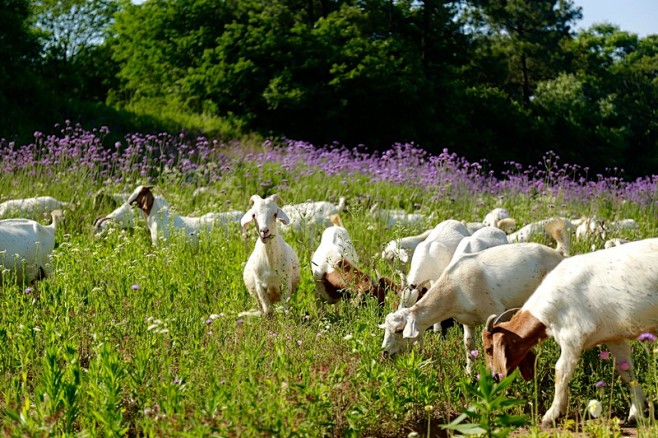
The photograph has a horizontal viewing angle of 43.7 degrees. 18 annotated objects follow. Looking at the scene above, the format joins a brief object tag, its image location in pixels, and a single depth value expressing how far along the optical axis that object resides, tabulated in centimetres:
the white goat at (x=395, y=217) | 1048
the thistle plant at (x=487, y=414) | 376
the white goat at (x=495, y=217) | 969
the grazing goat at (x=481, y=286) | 607
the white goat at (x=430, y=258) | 699
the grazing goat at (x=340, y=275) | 707
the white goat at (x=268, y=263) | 691
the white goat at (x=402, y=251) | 669
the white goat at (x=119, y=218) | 995
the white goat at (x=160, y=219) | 936
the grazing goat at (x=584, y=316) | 516
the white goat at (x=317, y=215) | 984
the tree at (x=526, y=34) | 3406
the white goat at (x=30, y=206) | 998
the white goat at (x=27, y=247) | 751
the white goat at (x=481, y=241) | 726
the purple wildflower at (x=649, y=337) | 437
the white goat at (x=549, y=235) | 711
